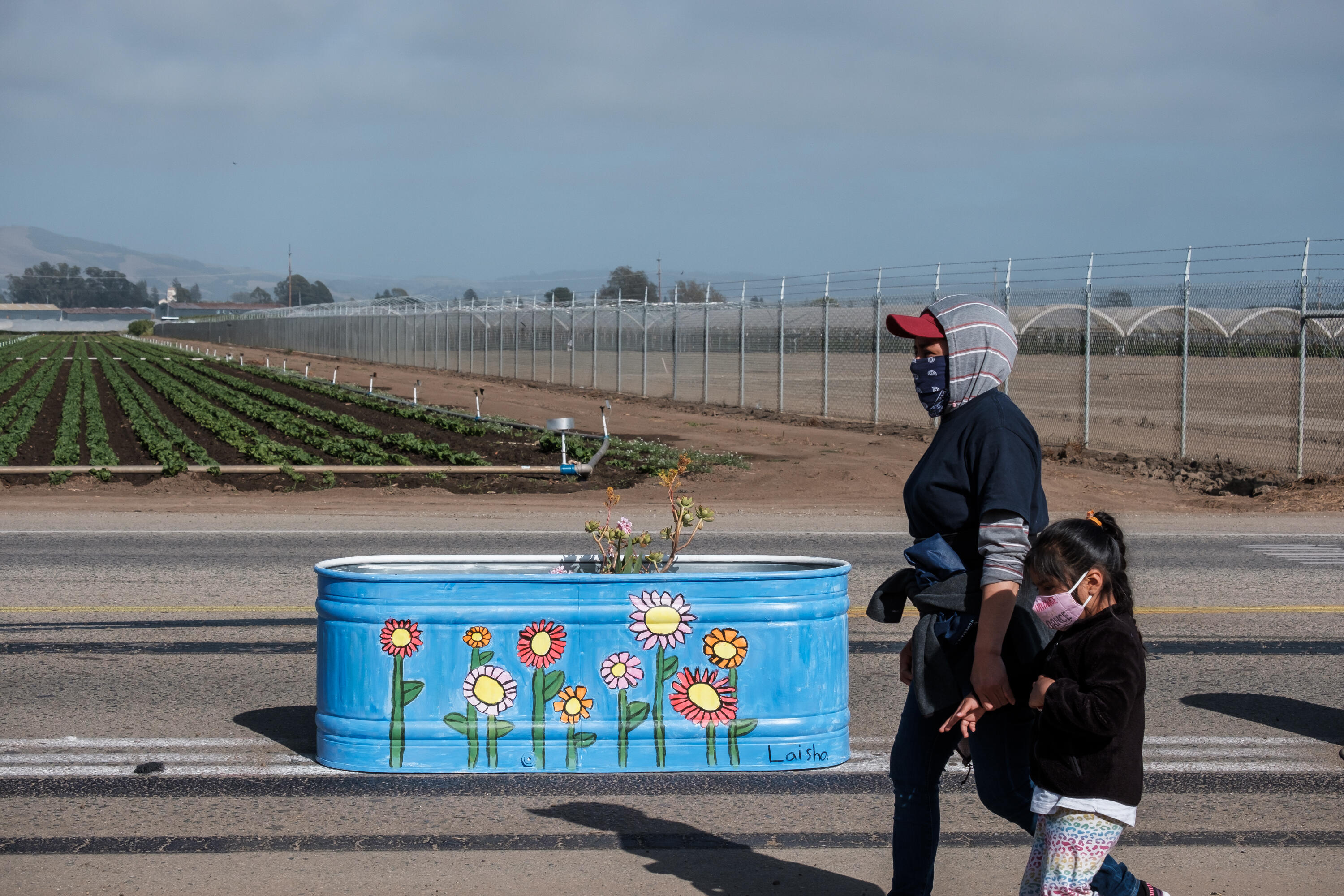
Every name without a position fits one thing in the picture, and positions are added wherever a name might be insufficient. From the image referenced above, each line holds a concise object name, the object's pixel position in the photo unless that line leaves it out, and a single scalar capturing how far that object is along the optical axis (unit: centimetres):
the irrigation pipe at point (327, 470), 1653
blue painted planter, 480
